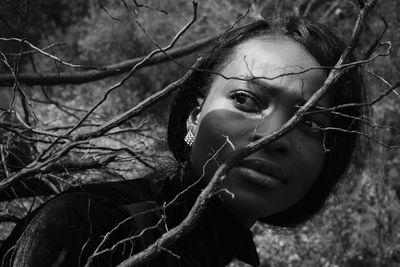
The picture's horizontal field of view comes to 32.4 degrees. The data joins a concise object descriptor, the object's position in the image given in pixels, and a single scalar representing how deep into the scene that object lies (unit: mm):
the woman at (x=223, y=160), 1204
